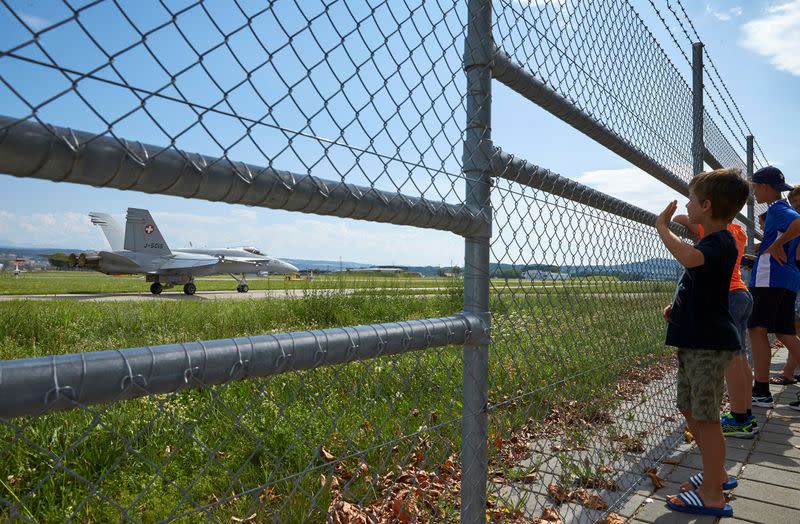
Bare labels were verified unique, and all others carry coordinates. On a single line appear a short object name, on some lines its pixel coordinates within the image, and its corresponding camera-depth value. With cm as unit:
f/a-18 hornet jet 3066
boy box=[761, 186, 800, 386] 527
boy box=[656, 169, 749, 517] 264
